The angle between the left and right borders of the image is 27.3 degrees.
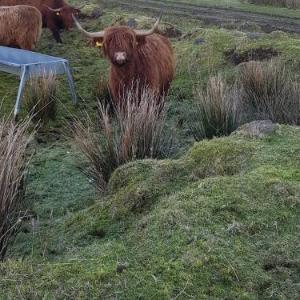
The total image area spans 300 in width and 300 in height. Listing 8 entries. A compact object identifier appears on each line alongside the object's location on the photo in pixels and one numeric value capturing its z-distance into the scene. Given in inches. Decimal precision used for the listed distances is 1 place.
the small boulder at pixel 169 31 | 450.3
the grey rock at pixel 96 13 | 544.3
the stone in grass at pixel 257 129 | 183.1
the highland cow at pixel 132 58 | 259.8
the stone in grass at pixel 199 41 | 395.6
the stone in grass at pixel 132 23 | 468.6
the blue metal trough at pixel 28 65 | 287.0
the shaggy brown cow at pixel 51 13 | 488.4
